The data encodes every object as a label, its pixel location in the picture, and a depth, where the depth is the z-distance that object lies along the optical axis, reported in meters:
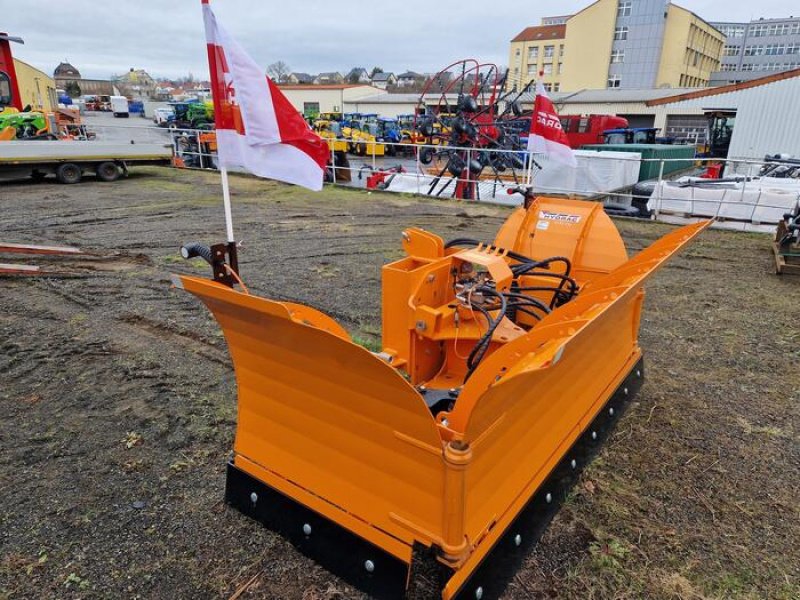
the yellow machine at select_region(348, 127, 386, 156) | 26.60
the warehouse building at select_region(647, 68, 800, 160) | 17.64
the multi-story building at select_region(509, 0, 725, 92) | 55.00
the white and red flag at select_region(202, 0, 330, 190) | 2.39
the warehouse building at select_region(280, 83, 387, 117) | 57.06
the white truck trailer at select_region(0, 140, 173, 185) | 11.99
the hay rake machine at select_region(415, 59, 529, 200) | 12.32
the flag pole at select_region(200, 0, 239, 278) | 2.39
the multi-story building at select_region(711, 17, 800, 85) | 70.75
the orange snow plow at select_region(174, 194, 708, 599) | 1.77
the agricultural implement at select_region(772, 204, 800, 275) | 6.69
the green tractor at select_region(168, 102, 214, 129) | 27.67
